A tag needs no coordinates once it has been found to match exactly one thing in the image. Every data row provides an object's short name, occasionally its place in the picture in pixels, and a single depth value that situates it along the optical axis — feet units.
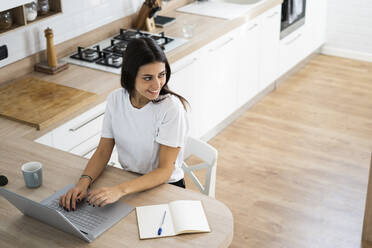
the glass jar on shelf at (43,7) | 10.54
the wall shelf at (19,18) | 9.86
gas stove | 10.93
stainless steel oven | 16.28
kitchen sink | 13.96
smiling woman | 6.86
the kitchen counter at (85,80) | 7.64
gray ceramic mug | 6.82
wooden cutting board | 8.93
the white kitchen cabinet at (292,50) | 16.87
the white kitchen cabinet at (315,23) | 18.06
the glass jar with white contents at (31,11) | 10.16
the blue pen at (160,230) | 6.06
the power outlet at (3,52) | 9.94
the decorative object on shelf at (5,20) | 9.68
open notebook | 6.07
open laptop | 5.87
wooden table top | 5.98
